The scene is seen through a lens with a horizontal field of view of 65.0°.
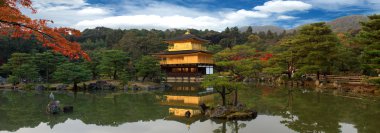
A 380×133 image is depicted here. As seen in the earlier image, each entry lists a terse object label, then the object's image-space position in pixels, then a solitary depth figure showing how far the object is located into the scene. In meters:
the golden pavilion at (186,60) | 38.88
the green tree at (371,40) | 19.31
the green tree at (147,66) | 31.11
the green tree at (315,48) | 26.47
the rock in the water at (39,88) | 28.31
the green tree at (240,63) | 14.06
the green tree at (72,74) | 26.52
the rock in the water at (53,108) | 13.58
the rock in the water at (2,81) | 32.16
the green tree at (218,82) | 12.46
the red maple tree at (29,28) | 7.55
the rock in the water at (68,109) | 13.96
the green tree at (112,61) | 29.64
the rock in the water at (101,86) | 27.62
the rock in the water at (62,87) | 27.89
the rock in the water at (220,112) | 11.81
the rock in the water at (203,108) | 13.10
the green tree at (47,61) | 32.28
